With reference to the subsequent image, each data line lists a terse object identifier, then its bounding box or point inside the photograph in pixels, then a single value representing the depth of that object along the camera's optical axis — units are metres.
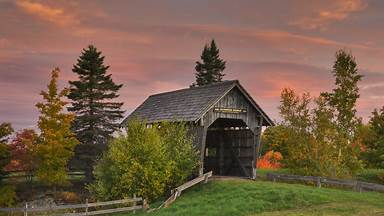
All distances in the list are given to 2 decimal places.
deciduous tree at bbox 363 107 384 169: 40.41
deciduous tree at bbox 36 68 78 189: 37.53
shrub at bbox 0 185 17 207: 36.81
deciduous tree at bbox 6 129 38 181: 38.66
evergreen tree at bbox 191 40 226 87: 63.12
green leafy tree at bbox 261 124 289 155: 36.69
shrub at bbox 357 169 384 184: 41.69
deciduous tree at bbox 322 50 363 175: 39.03
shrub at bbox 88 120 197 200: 29.33
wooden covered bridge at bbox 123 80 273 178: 32.44
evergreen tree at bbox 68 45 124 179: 45.91
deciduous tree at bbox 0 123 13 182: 38.28
